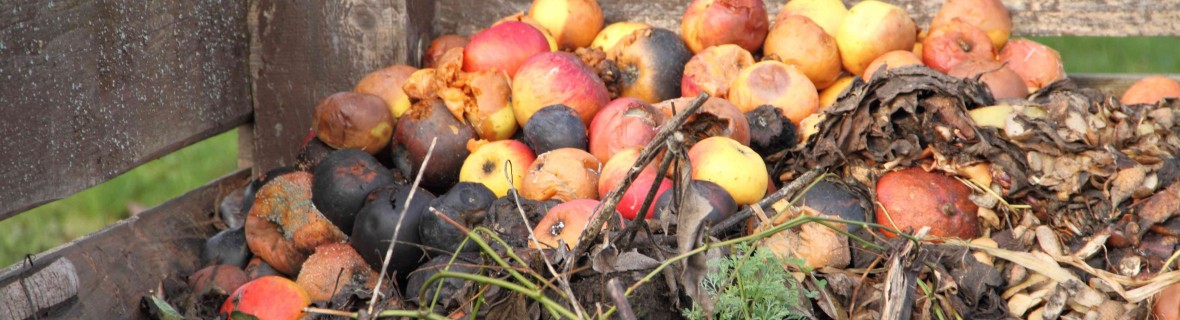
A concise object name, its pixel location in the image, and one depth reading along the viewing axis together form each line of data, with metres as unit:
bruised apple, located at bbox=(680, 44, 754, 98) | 3.42
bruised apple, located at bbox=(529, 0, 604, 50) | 3.78
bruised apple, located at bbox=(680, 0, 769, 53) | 3.56
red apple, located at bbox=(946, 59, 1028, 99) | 3.19
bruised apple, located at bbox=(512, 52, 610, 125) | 3.23
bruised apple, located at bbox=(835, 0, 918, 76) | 3.46
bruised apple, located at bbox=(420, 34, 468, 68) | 3.83
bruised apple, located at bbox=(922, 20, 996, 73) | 3.39
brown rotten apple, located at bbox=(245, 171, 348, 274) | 3.07
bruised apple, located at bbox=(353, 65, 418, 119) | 3.49
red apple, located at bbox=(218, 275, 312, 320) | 2.66
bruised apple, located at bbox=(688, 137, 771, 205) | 2.76
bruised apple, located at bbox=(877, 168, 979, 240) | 2.71
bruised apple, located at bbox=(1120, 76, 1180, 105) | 3.30
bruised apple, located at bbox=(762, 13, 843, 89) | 3.47
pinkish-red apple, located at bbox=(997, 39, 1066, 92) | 3.43
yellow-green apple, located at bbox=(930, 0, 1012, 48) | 3.53
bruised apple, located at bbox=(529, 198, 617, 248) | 2.50
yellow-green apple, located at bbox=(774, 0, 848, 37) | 3.69
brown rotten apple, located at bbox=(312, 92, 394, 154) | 3.29
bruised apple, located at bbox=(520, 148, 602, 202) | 2.88
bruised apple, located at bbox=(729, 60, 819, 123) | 3.29
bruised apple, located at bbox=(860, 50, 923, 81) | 3.36
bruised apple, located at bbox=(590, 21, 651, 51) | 3.74
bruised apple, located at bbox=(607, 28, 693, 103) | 3.55
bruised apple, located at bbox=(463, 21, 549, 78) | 3.49
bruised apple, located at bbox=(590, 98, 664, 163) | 3.02
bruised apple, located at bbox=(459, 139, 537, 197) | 3.06
